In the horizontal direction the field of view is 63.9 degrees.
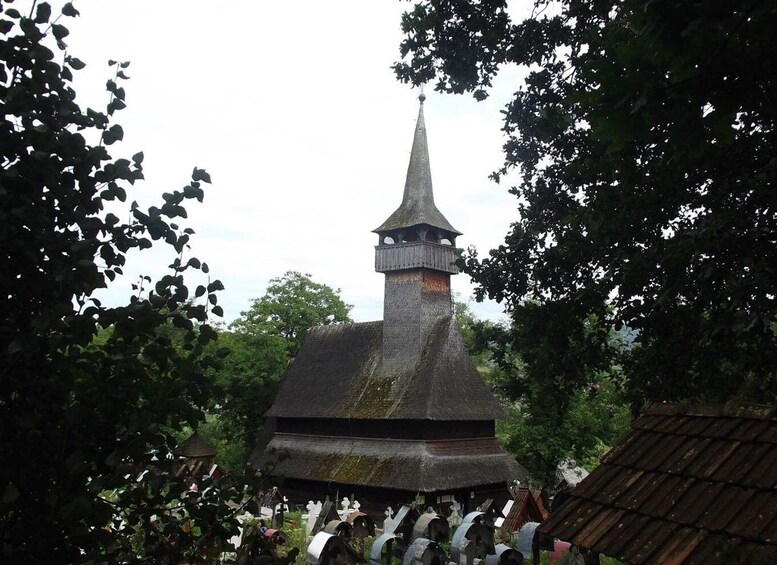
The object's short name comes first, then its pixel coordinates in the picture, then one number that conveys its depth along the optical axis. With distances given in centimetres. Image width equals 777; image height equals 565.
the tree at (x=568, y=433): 2780
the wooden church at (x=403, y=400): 2486
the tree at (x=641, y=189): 249
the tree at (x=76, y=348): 230
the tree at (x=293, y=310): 4061
